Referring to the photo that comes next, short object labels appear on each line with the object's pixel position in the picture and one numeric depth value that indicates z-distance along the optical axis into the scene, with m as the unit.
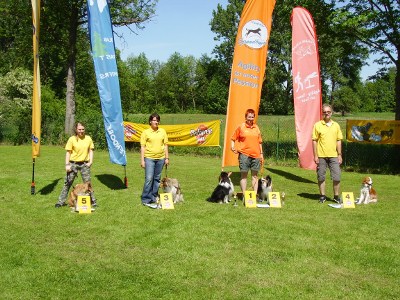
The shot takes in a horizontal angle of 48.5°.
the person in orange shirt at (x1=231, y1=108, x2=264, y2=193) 8.11
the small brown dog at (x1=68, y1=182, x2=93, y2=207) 7.87
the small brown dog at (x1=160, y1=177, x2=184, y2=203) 8.25
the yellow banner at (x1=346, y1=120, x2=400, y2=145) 13.95
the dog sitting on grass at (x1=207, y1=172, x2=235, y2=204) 8.33
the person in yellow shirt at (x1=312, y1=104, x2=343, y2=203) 8.16
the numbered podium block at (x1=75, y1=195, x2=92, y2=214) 7.57
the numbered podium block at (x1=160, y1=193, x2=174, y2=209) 7.82
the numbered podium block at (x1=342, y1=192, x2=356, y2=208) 8.00
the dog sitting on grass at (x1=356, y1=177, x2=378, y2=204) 8.39
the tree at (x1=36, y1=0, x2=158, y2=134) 22.30
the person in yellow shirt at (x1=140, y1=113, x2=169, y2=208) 7.93
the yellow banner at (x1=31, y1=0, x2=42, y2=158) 8.95
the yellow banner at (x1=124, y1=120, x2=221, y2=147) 17.89
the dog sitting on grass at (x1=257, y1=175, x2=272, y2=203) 8.44
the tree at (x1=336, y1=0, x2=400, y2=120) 14.48
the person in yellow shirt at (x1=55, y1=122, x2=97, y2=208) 7.93
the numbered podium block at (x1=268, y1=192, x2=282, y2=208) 8.03
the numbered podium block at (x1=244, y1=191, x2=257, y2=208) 7.93
